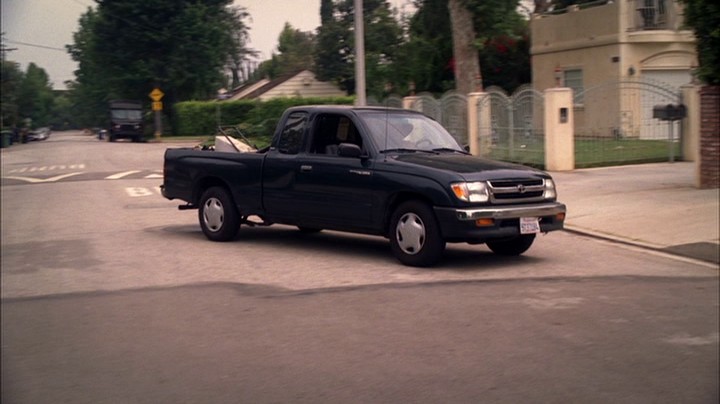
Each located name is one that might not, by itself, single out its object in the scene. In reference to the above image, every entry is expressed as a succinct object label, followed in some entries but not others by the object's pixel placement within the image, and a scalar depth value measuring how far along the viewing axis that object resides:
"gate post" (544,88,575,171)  20.20
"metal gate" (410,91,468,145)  24.61
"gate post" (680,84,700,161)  20.92
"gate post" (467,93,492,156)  23.53
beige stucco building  28.28
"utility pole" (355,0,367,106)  19.30
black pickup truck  9.66
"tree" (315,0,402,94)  24.38
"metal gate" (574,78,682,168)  21.36
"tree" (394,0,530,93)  37.56
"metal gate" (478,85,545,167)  21.17
